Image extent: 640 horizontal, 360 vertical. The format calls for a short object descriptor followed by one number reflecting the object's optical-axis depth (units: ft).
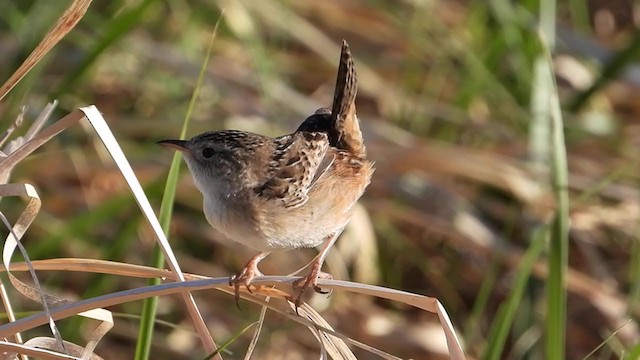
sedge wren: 14.97
